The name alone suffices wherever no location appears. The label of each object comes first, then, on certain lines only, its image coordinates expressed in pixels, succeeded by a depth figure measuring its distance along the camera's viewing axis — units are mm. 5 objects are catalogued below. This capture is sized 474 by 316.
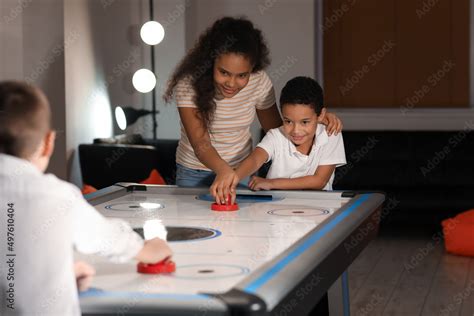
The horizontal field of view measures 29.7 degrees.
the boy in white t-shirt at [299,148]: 3189
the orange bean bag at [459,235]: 5102
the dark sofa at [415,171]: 5605
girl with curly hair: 3084
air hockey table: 1695
